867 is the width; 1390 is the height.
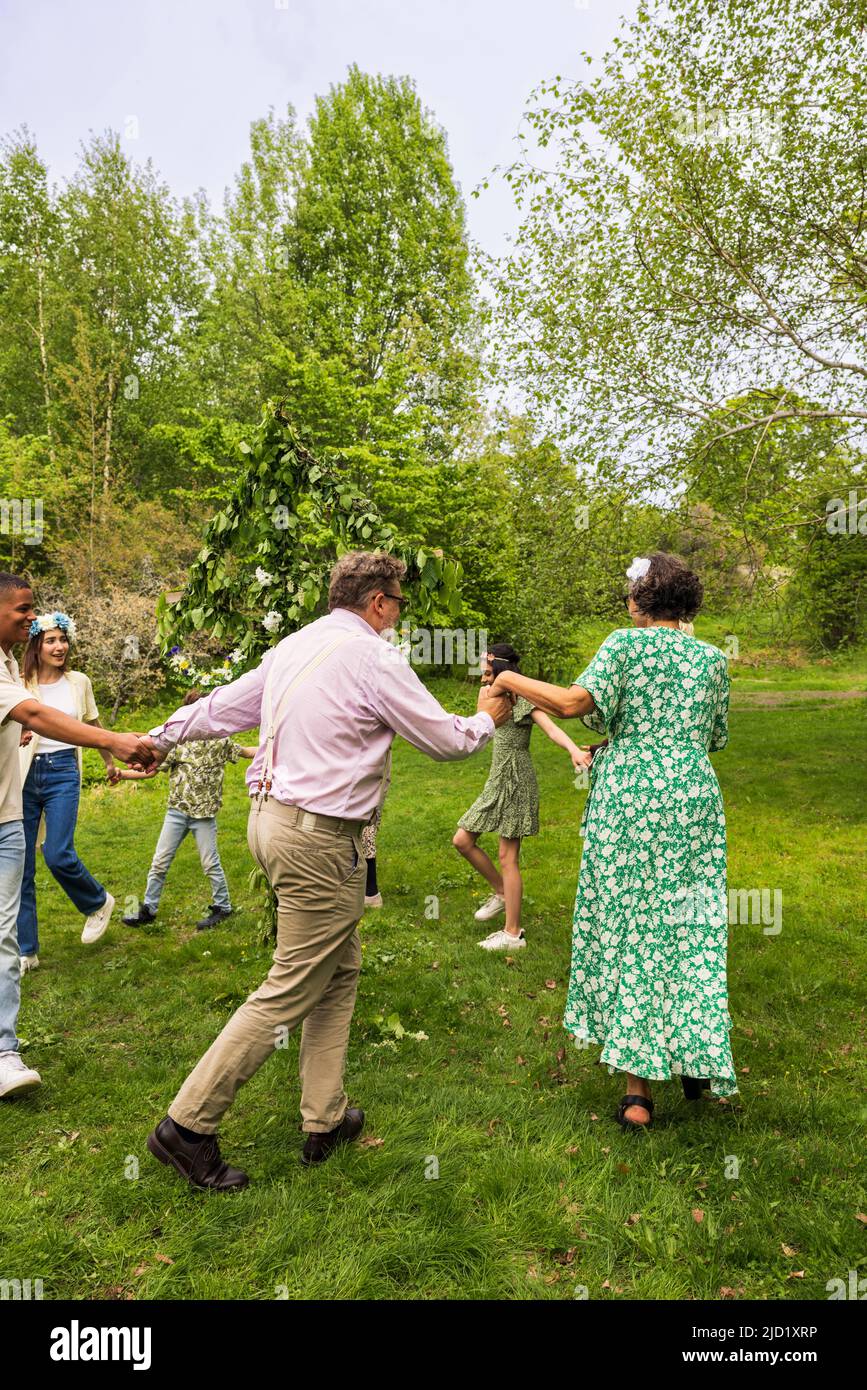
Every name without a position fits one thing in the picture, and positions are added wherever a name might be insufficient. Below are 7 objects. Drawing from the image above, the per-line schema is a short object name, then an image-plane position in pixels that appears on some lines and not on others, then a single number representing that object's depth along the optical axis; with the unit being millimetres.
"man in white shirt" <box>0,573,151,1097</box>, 3480
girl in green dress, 5754
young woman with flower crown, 5367
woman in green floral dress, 3320
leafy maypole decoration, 4355
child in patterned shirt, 6367
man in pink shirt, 2887
